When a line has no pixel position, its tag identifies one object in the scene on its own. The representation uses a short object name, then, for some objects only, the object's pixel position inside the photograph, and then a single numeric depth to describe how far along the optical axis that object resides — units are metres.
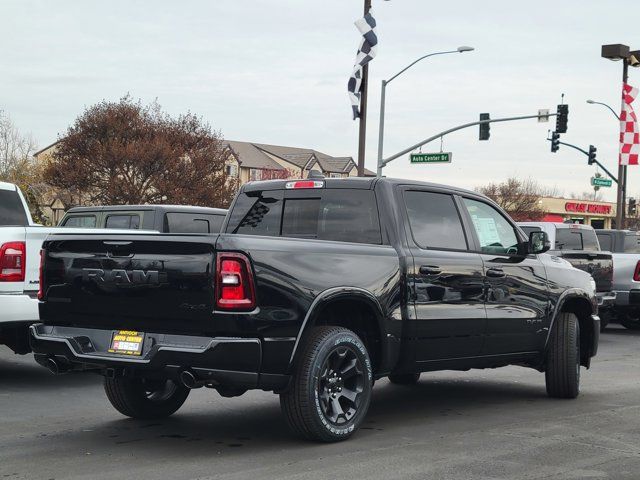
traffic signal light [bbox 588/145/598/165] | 47.16
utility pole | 25.08
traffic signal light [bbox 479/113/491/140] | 35.71
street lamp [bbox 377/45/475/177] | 31.92
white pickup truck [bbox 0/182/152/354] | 9.27
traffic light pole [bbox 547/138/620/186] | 44.72
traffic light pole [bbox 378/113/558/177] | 32.28
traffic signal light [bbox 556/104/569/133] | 37.19
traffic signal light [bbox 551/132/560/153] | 44.19
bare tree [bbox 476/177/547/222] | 84.38
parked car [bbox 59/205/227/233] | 12.68
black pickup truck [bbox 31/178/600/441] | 6.21
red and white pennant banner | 31.64
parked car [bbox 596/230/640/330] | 17.55
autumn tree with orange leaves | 54.41
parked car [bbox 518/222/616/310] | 15.74
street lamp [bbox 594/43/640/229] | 32.41
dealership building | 92.75
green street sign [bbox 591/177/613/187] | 44.28
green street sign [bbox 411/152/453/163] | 32.88
